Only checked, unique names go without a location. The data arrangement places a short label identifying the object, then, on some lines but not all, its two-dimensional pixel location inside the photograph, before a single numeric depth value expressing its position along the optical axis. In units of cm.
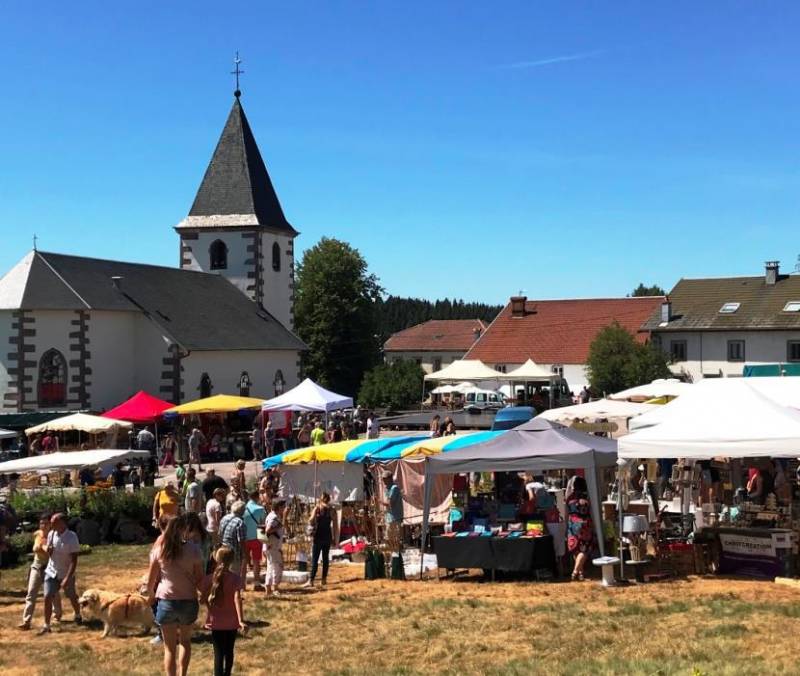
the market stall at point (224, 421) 3212
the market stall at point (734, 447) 1424
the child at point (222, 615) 943
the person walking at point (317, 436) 2917
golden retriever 1234
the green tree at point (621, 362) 5300
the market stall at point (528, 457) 1512
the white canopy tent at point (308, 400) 2917
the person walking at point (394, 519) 1736
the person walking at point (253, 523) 1454
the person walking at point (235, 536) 1289
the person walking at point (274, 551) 1472
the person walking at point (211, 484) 1880
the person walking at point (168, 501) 1591
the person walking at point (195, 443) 3183
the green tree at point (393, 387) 5622
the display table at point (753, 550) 1435
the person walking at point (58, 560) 1280
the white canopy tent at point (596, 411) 2500
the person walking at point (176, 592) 935
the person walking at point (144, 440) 3173
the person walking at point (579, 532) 1498
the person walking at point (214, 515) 1573
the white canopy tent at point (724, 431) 1415
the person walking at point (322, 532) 1554
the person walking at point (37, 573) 1309
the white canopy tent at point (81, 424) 2805
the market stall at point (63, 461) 2083
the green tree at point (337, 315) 6656
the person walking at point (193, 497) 1889
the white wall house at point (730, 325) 5712
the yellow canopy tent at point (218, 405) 3178
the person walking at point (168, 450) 3388
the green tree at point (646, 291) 13551
